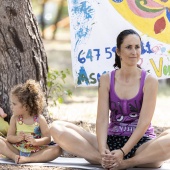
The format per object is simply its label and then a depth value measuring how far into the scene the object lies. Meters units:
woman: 7.43
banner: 9.55
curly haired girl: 7.98
